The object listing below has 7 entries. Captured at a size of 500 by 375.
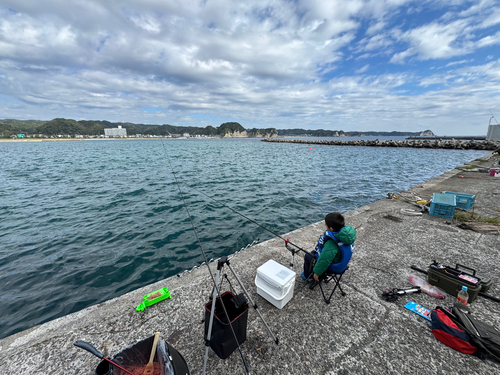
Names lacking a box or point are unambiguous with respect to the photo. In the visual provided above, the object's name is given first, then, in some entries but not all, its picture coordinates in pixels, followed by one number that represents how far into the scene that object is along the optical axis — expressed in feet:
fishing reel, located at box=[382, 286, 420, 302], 12.86
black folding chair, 11.69
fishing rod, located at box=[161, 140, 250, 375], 7.75
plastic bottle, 11.78
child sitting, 11.28
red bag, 9.50
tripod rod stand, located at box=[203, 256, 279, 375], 7.73
